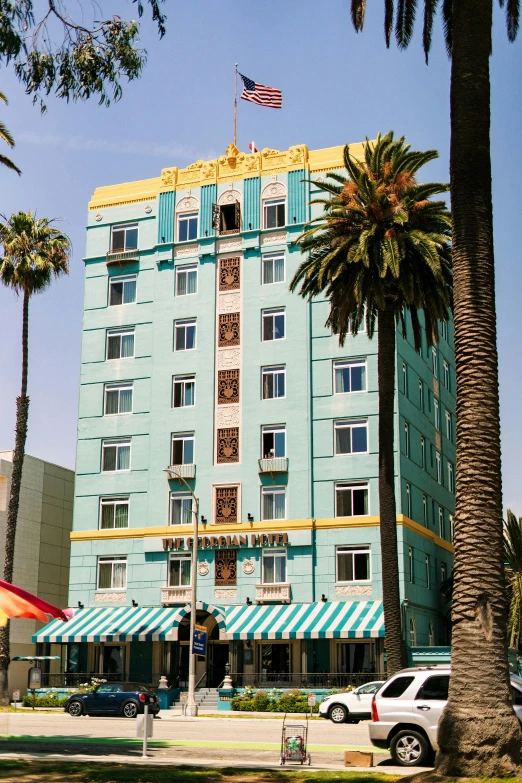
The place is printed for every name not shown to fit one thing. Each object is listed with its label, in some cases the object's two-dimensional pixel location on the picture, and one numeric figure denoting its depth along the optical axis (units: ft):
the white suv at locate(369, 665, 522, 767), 65.62
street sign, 135.33
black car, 126.82
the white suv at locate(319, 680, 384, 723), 114.51
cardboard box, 65.00
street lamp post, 134.72
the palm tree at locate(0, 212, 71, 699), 158.61
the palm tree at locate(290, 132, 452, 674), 120.16
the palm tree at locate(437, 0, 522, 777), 50.08
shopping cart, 68.59
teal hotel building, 160.04
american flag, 179.05
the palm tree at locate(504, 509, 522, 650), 201.16
